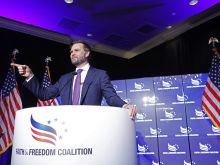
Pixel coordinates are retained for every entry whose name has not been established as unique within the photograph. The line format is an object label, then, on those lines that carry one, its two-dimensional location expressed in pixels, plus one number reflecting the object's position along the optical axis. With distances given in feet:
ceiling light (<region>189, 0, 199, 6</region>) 14.93
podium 3.16
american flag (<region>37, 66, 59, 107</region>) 14.83
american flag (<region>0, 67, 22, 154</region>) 12.87
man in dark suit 4.48
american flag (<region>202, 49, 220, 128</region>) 13.30
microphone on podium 4.87
